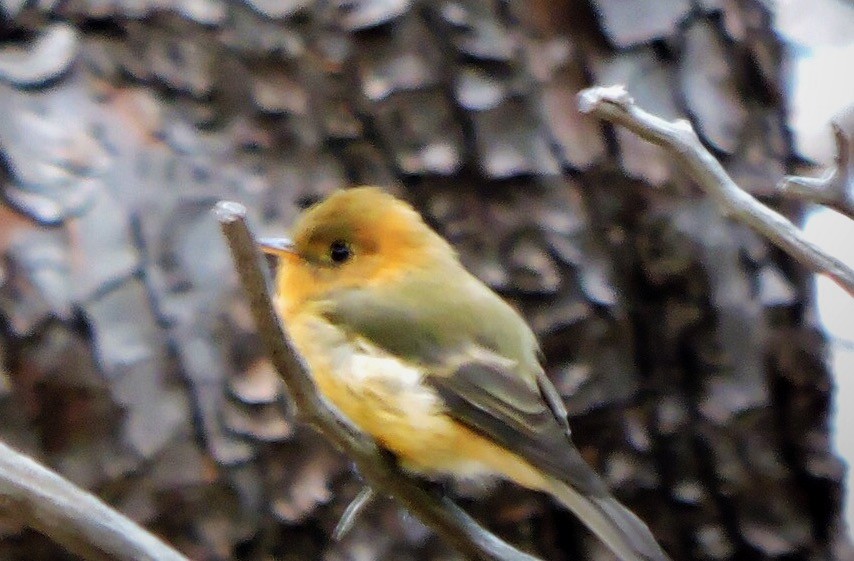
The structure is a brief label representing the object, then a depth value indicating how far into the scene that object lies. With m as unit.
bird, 3.00
